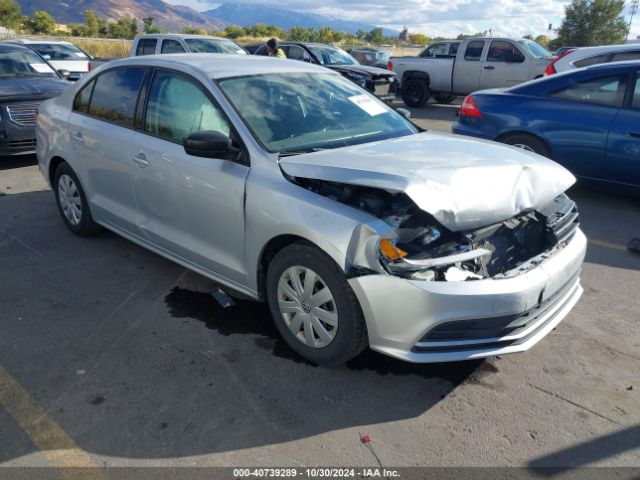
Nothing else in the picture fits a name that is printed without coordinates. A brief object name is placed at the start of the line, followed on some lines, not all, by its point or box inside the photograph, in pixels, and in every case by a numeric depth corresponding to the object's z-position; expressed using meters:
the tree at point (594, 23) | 48.41
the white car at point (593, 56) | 7.97
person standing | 11.23
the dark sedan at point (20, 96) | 7.46
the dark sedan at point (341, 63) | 13.59
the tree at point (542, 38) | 81.36
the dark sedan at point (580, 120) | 5.57
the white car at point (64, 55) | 13.70
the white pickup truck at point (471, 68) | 13.08
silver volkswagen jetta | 2.62
